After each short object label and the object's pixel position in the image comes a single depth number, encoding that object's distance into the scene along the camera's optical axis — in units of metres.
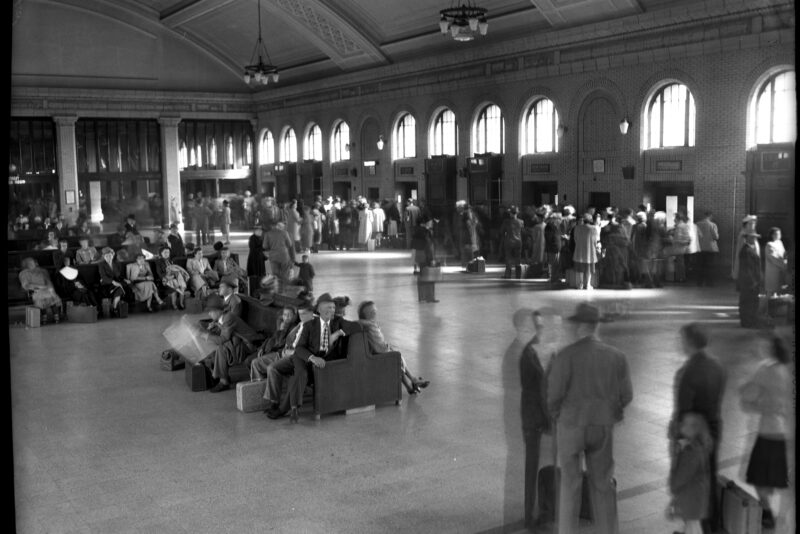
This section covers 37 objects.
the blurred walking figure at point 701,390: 4.09
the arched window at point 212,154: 35.59
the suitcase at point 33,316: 13.18
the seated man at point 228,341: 9.12
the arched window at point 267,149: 36.03
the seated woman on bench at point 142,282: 14.43
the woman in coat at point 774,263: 8.06
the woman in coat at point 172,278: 14.73
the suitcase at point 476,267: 18.39
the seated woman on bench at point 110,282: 14.09
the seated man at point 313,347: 7.88
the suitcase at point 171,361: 10.01
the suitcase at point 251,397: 8.27
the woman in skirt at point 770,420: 3.78
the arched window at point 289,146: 34.72
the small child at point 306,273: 13.39
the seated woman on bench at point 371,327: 8.15
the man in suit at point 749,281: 10.41
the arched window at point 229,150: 36.00
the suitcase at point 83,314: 13.48
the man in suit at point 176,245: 16.24
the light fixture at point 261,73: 25.62
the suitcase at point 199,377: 9.07
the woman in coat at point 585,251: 15.32
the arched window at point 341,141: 30.70
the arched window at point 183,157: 34.81
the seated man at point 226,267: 15.27
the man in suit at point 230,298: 9.77
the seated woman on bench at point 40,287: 13.50
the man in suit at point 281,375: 8.04
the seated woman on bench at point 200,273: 14.98
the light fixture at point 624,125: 18.75
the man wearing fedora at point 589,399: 4.03
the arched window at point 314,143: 32.81
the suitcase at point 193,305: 14.48
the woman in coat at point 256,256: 15.59
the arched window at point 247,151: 36.47
